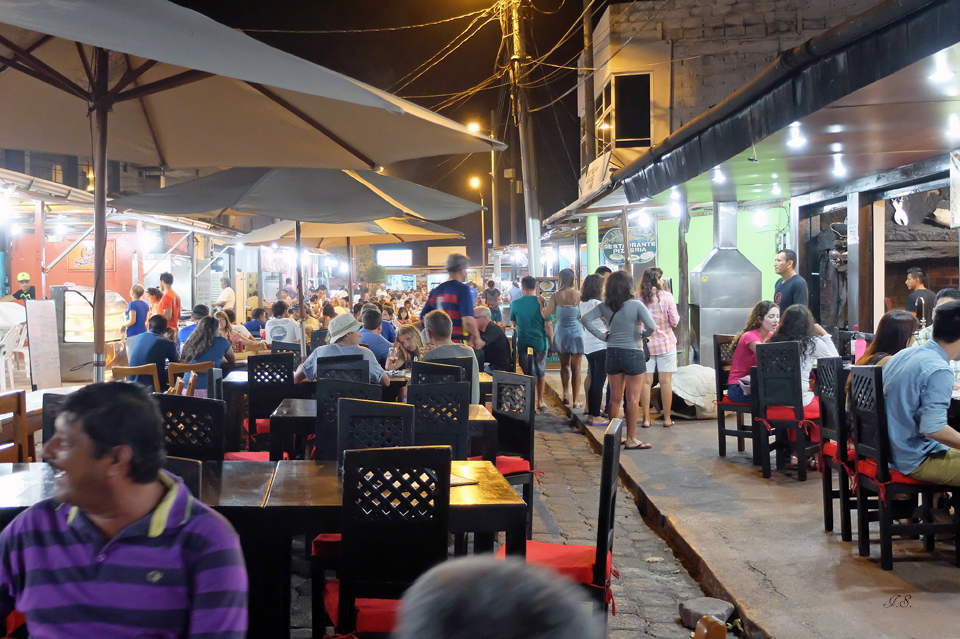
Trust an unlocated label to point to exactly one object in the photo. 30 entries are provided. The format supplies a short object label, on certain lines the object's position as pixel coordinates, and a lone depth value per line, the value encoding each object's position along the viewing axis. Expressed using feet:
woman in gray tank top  28.73
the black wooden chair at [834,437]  18.04
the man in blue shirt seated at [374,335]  27.27
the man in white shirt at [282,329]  38.78
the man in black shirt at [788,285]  31.86
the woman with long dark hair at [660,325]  32.48
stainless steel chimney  44.52
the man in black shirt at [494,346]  35.35
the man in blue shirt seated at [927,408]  15.58
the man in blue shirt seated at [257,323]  44.96
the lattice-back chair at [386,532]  10.53
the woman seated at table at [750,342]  26.40
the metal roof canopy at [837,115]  15.92
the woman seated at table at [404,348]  28.19
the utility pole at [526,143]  54.75
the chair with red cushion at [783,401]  23.95
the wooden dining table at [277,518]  11.22
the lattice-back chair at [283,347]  33.55
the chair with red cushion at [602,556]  11.36
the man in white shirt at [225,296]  51.55
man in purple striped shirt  6.51
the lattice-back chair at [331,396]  16.16
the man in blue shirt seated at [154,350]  25.84
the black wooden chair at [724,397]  26.81
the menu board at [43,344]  35.68
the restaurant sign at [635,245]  53.06
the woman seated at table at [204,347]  27.32
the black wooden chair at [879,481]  15.98
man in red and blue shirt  28.50
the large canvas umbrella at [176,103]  11.95
